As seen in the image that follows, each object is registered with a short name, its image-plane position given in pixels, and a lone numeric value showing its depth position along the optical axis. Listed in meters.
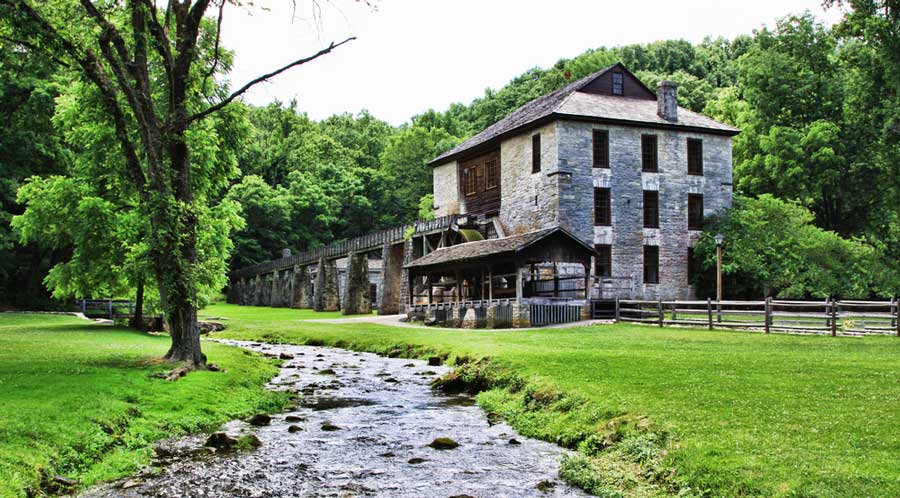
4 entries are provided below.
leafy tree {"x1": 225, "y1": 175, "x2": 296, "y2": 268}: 78.69
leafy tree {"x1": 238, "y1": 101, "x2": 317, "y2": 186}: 96.06
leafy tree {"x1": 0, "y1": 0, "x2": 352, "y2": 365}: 15.91
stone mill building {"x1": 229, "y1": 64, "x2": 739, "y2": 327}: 39.31
